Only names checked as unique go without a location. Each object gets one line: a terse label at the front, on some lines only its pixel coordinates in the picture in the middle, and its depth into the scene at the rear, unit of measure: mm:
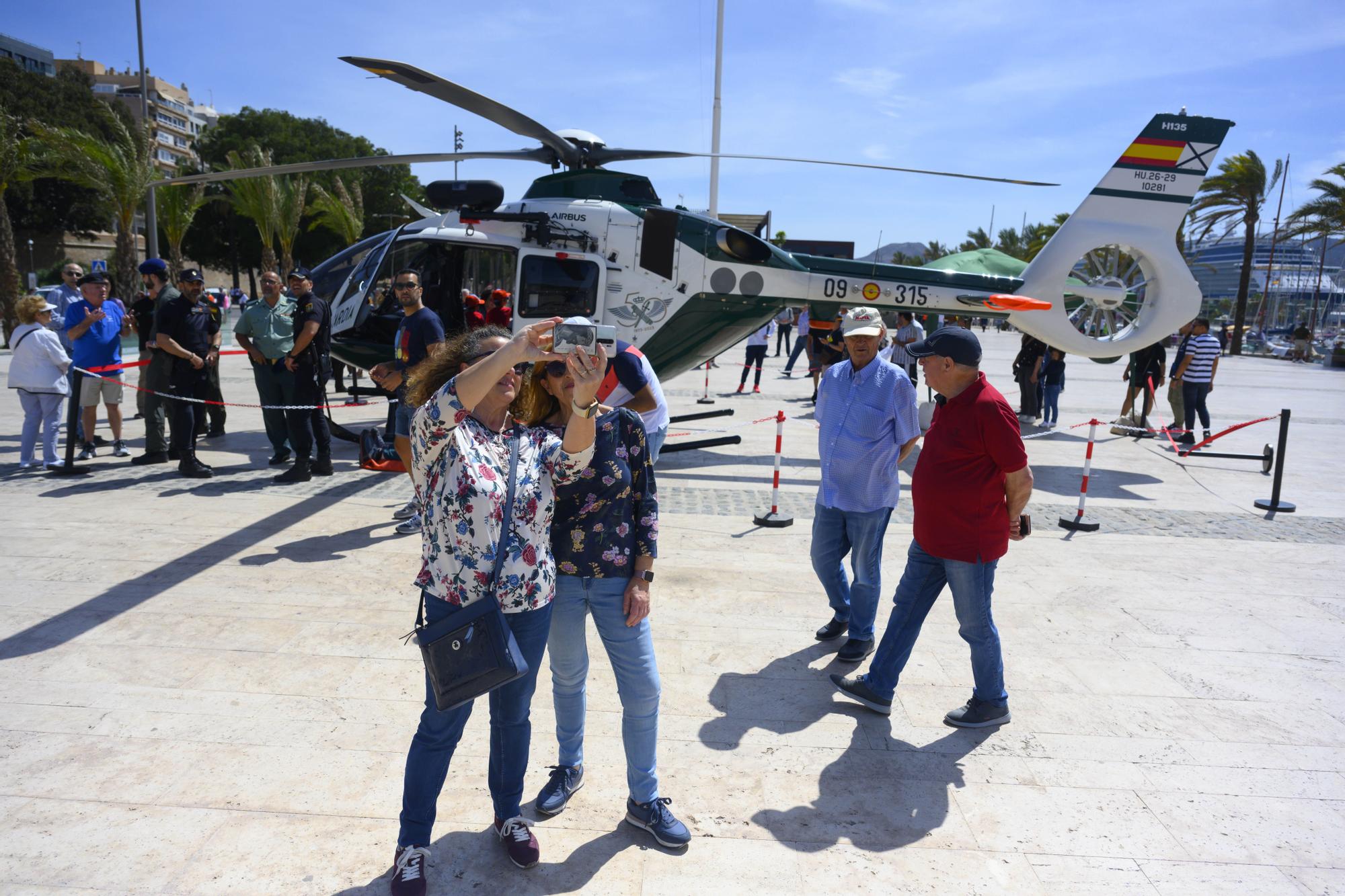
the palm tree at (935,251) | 79875
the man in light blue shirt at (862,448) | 4328
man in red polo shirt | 3611
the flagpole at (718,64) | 21172
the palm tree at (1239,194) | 34500
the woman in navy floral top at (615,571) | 2773
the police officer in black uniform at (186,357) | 7980
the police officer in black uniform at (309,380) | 7973
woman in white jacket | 7629
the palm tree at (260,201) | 28234
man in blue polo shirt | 8086
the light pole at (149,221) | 19312
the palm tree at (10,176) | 21156
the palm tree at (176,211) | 25547
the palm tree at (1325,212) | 33625
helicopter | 8969
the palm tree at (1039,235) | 50250
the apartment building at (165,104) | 92312
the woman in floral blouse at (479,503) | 2436
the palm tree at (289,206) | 29297
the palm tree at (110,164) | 21766
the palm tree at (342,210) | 32594
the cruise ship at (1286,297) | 66562
